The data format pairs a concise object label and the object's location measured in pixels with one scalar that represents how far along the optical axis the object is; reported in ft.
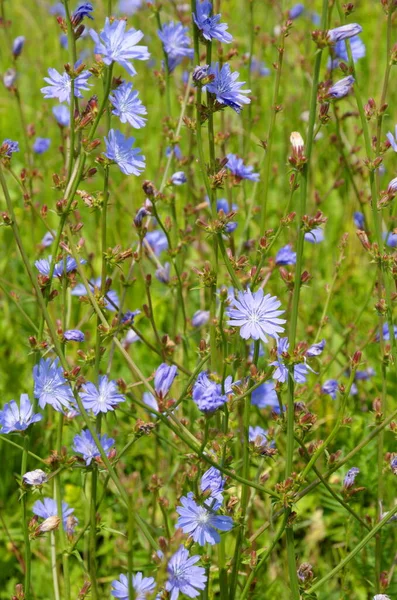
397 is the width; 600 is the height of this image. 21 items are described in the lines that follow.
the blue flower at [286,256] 5.90
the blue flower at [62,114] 6.19
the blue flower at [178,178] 5.85
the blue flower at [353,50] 6.24
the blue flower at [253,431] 5.87
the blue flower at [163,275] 6.07
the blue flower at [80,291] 6.11
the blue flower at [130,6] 8.13
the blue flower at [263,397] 5.89
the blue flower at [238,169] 5.83
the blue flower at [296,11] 7.05
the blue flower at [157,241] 6.52
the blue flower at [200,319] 5.98
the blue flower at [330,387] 5.89
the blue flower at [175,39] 5.93
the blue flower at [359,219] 6.17
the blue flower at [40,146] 6.73
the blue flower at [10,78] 6.27
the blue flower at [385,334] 6.00
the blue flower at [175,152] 5.97
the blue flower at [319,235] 6.53
